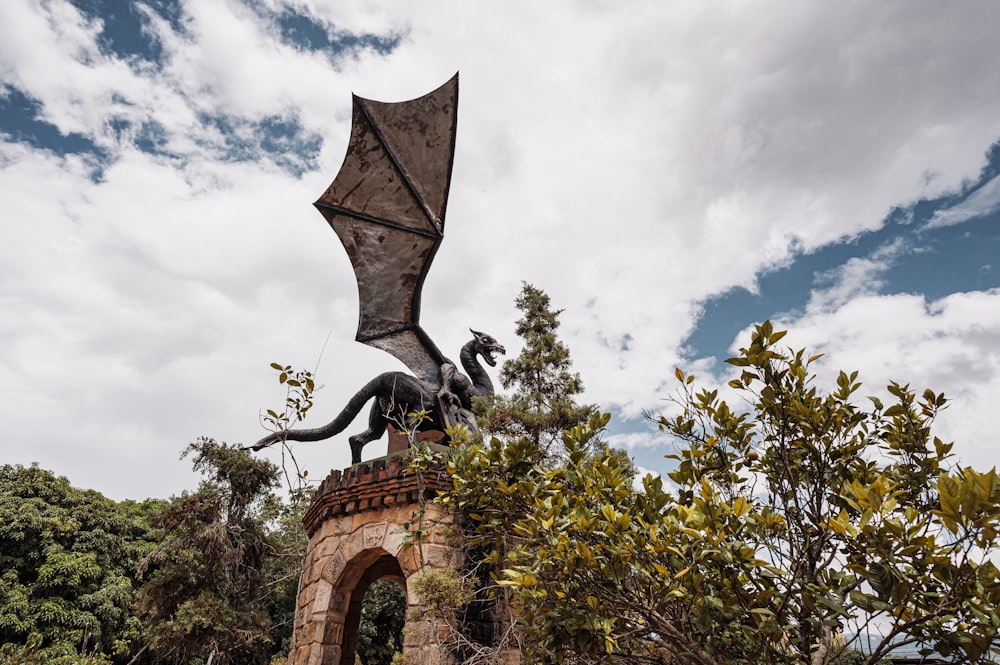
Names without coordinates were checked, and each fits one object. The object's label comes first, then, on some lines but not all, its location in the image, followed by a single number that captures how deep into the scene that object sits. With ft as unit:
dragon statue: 27.14
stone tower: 19.85
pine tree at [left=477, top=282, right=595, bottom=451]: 26.86
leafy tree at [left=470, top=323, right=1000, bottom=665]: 6.85
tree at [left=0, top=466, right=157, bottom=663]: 42.57
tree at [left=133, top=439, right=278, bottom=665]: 40.14
